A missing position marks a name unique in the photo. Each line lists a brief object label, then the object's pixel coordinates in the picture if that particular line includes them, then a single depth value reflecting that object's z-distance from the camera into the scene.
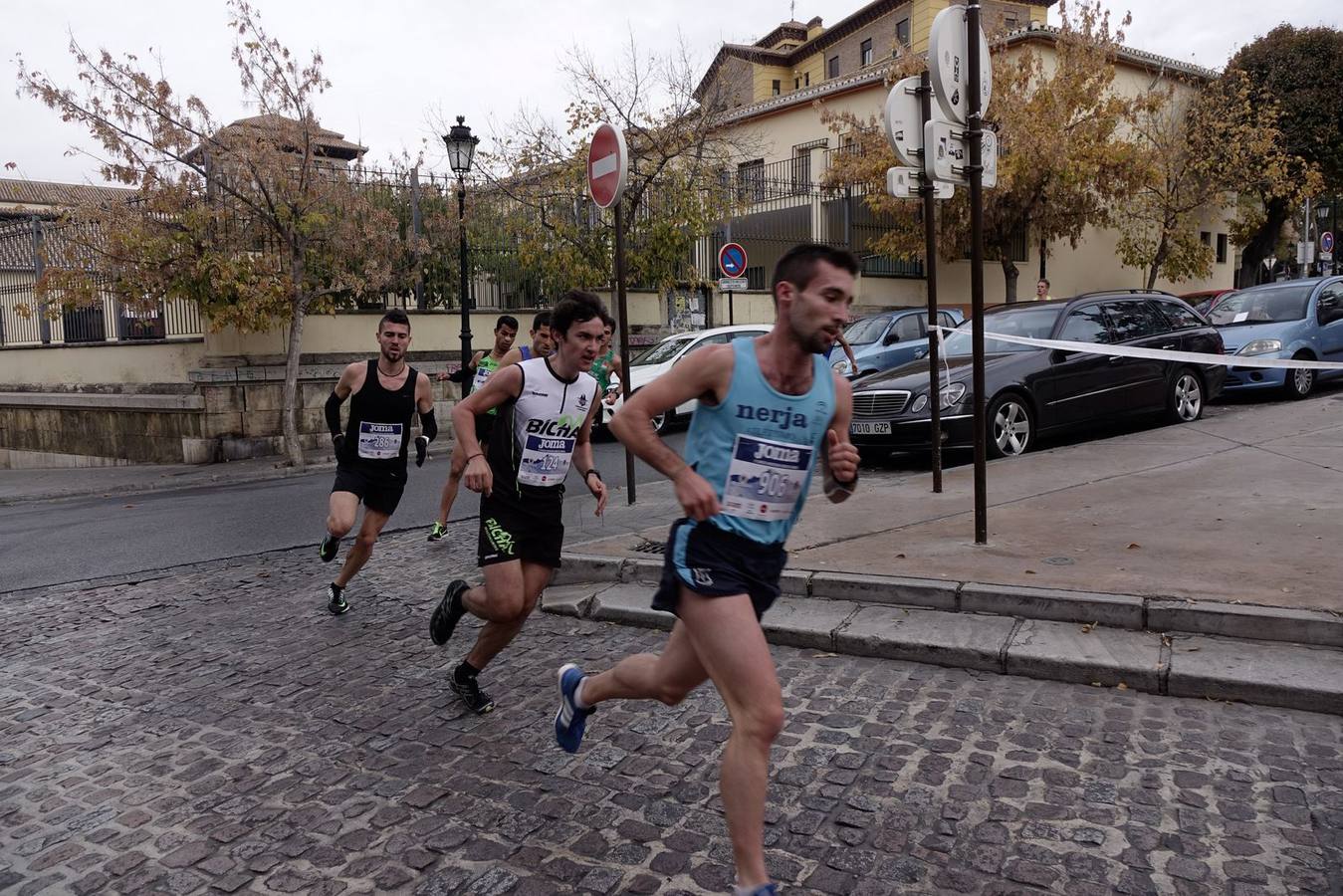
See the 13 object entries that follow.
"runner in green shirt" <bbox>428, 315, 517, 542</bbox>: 8.13
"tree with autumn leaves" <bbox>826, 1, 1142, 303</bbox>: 24.31
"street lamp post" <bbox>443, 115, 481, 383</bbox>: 15.51
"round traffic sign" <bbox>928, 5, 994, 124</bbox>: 6.39
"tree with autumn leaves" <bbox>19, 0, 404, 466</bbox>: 14.33
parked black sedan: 10.40
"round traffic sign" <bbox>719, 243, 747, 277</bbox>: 18.39
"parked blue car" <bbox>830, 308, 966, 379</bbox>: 15.64
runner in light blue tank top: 2.93
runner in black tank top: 6.43
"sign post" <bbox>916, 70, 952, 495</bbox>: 7.71
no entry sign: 7.98
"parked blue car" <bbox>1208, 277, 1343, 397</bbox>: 14.28
